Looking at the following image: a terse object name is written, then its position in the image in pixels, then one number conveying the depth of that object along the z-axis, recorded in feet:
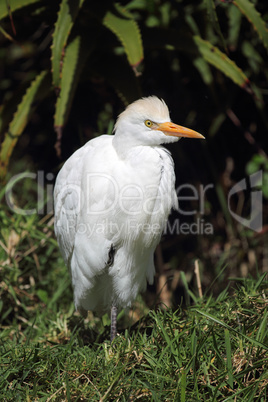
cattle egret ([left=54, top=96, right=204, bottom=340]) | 29.64
